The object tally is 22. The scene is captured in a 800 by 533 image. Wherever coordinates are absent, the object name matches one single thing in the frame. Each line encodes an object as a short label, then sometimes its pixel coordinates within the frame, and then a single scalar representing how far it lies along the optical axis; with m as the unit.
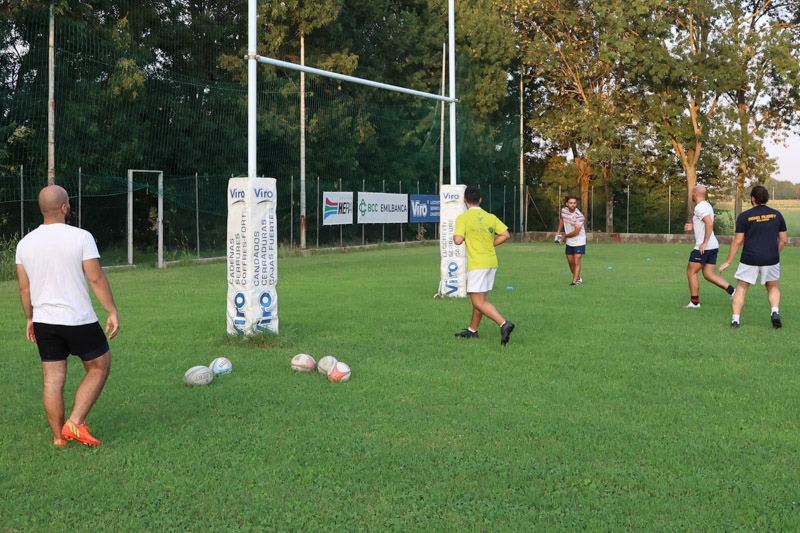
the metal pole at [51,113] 17.42
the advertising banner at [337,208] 26.50
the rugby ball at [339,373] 7.03
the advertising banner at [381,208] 28.41
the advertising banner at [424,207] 31.70
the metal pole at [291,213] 25.85
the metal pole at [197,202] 21.84
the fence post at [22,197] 17.27
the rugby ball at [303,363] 7.41
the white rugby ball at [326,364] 7.23
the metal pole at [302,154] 25.73
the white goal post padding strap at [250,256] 8.88
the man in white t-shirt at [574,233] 15.61
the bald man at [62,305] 4.91
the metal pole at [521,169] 38.40
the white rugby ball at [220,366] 7.27
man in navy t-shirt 9.94
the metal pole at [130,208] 19.69
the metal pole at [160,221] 20.36
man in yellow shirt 8.97
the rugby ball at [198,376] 6.82
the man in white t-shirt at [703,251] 11.64
